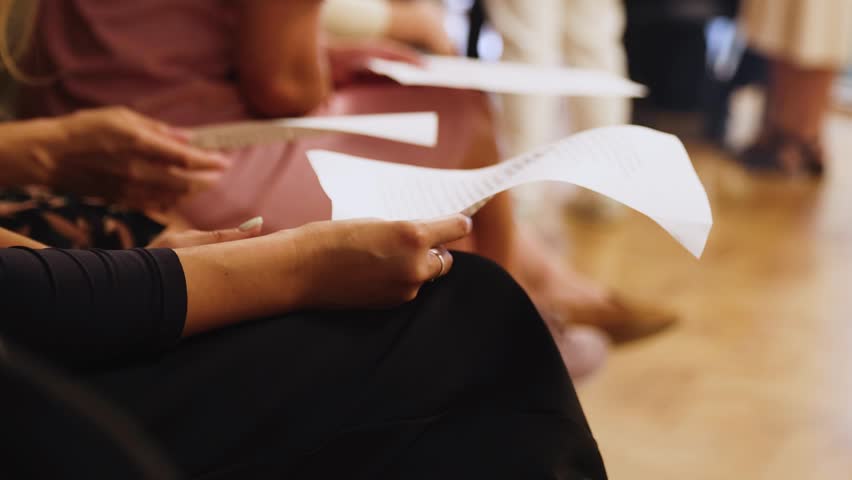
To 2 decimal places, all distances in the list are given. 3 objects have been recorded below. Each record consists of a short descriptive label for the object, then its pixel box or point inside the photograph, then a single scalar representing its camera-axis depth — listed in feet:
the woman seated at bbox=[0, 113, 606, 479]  4.22
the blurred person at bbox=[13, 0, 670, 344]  5.28
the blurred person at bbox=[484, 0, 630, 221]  10.92
